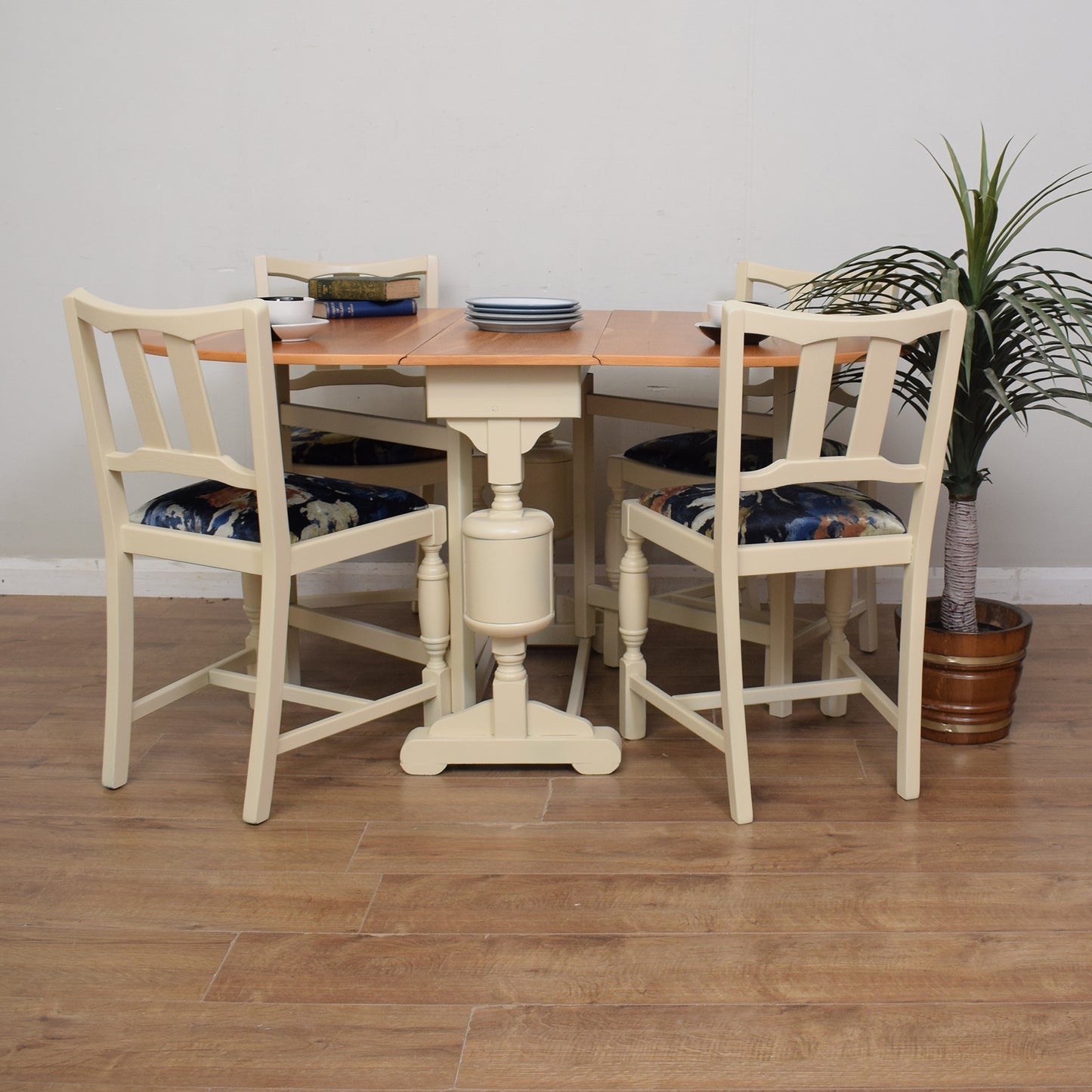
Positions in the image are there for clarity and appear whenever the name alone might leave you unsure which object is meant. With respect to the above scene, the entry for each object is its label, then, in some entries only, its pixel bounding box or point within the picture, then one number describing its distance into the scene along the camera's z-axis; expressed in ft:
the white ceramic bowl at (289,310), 7.29
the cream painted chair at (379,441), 7.54
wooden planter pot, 7.75
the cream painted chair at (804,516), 6.15
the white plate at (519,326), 7.53
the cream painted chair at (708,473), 8.20
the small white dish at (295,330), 7.23
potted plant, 6.99
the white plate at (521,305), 7.49
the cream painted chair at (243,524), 6.23
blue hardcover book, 8.55
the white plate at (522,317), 7.50
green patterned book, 8.54
